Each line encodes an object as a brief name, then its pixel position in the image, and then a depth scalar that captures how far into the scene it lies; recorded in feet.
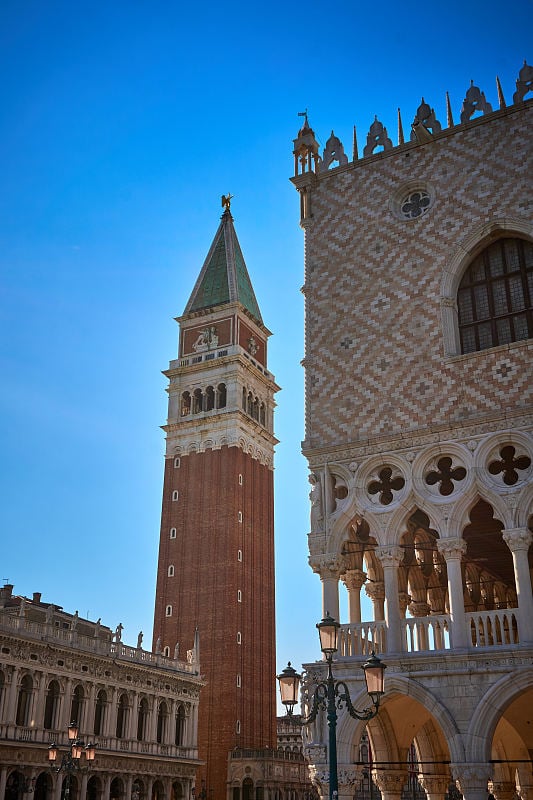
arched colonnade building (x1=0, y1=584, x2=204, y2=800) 117.60
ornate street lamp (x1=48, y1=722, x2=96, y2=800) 78.84
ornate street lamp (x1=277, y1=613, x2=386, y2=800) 43.16
